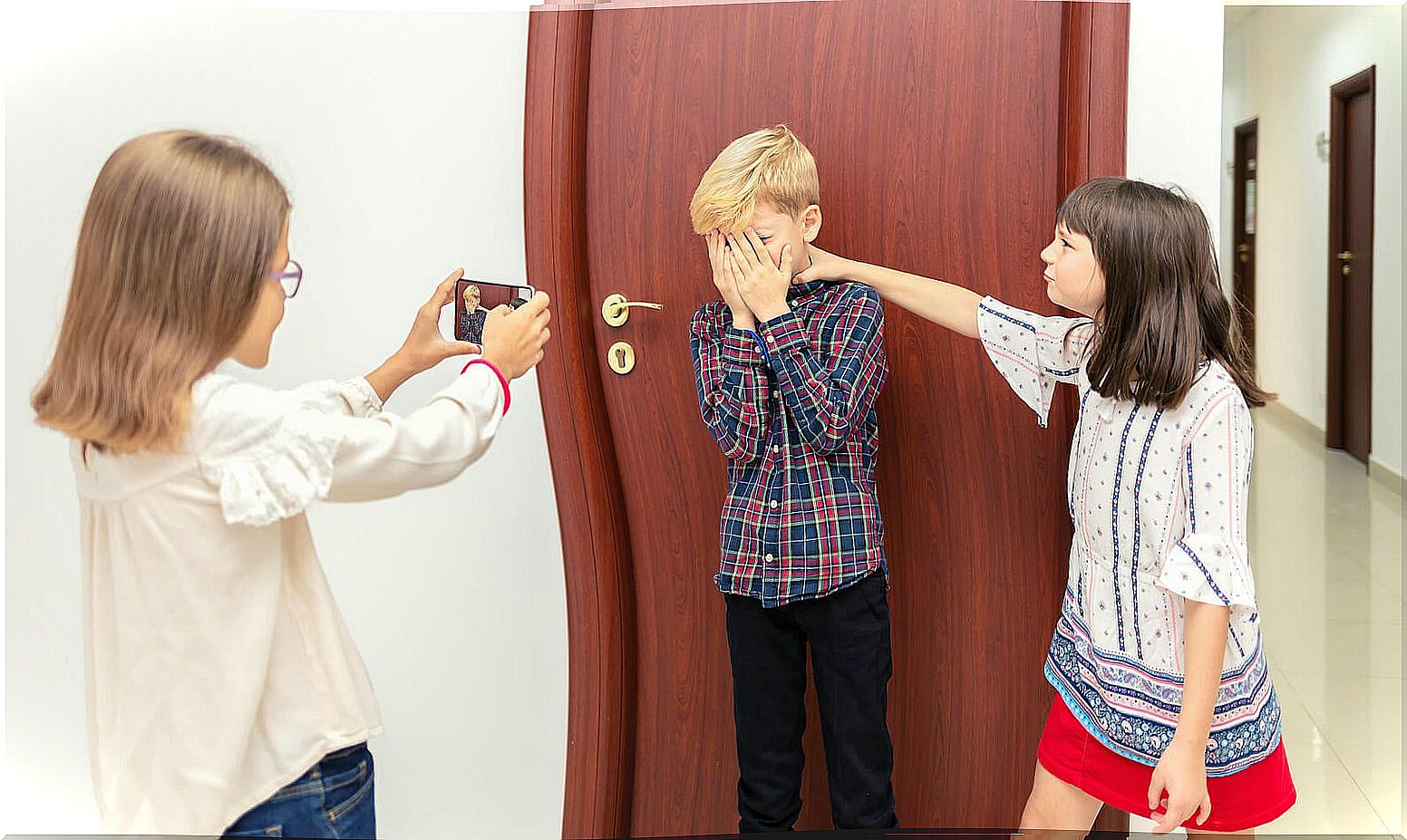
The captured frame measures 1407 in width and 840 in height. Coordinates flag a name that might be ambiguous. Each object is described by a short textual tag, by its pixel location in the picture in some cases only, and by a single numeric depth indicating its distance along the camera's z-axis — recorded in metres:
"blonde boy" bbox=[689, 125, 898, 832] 1.45
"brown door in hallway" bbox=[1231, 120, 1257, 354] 7.80
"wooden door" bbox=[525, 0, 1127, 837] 1.60
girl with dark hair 1.24
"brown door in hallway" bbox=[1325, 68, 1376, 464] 5.48
